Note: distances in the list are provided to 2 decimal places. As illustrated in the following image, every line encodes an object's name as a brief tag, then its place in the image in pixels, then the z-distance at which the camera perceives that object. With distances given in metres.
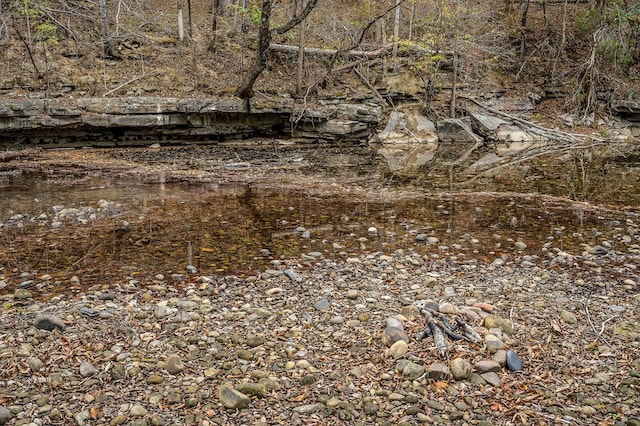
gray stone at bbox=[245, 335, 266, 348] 4.00
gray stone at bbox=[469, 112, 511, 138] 21.78
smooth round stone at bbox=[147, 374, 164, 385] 3.47
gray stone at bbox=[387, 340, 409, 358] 3.82
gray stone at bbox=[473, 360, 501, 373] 3.59
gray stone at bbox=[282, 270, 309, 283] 5.45
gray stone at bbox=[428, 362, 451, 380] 3.52
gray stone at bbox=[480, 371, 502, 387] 3.47
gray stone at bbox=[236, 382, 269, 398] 3.33
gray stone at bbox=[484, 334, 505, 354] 3.84
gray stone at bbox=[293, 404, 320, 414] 3.19
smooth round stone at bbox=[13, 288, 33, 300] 4.95
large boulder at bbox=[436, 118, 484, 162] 21.36
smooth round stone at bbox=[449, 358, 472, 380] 3.52
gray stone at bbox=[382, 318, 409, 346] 3.99
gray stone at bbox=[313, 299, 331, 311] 4.70
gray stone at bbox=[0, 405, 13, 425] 2.98
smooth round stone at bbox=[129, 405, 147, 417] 3.12
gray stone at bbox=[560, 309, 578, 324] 4.36
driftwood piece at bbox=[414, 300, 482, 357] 3.93
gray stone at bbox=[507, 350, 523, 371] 3.63
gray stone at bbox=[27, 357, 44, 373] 3.54
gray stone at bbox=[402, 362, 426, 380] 3.55
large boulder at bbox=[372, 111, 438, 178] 18.19
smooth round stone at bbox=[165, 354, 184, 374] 3.60
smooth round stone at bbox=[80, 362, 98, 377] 3.52
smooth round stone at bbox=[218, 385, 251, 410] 3.20
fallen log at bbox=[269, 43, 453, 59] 20.77
